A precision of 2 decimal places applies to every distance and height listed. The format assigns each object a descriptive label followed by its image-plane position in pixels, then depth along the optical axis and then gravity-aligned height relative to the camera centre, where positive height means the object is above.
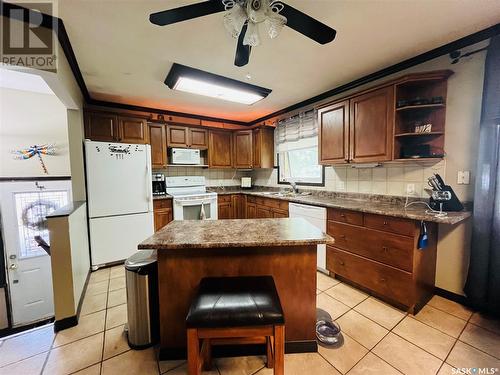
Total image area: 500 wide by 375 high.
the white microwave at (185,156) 3.86 +0.35
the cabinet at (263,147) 4.21 +0.53
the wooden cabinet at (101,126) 3.12 +0.75
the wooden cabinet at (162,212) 3.44 -0.63
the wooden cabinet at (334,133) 2.62 +0.52
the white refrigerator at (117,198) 2.76 -0.32
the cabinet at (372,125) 2.18 +0.52
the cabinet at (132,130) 3.30 +0.74
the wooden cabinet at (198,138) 4.04 +0.72
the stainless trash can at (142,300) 1.50 -0.92
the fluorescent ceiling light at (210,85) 2.34 +1.10
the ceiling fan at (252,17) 1.11 +0.87
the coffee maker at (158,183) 3.82 -0.16
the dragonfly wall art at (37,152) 3.26 +0.40
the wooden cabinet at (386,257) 1.88 -0.86
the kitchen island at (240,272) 1.39 -0.67
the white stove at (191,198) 3.56 -0.43
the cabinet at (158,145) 3.63 +0.52
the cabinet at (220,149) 4.27 +0.52
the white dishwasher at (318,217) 2.62 -0.59
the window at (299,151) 3.48 +0.39
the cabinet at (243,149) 4.39 +0.53
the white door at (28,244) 3.24 -1.08
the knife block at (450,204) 1.95 -0.31
